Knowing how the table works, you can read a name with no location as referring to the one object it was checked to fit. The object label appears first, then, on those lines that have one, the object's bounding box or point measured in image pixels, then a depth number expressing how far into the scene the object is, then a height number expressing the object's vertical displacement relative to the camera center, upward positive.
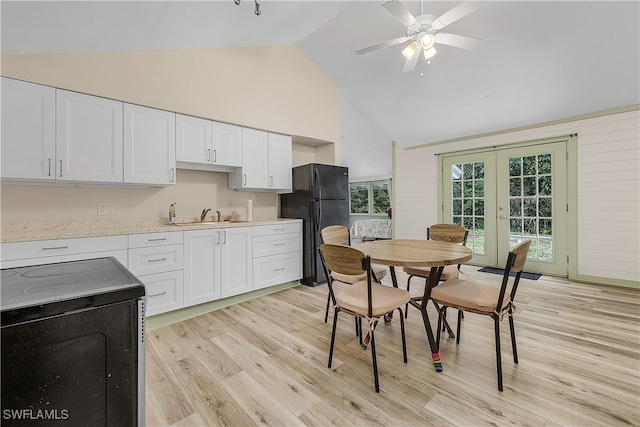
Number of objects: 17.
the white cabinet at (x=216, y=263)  2.75 -0.55
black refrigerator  3.73 +0.12
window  8.98 +0.57
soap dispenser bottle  3.00 -0.01
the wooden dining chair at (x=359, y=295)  1.65 -0.59
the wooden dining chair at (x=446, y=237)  2.61 -0.26
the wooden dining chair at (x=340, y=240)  2.54 -0.28
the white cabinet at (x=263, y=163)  3.44 +0.67
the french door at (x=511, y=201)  4.16 +0.21
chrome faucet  3.29 -0.02
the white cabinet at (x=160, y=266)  2.43 -0.50
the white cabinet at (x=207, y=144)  2.92 +0.79
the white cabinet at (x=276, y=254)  3.33 -0.54
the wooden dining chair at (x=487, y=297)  1.67 -0.58
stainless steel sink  3.08 -0.11
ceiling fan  2.07 +1.56
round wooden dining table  1.77 -0.30
